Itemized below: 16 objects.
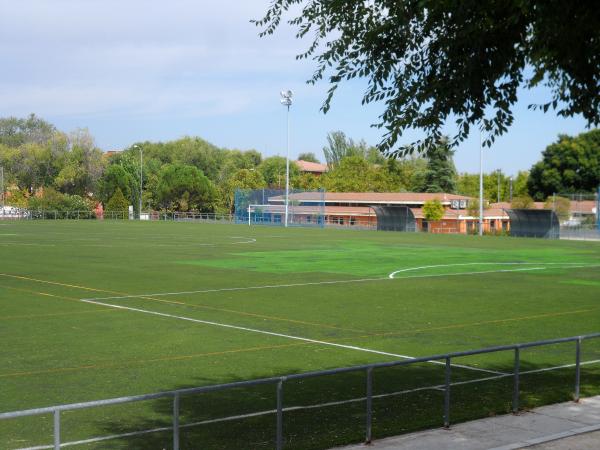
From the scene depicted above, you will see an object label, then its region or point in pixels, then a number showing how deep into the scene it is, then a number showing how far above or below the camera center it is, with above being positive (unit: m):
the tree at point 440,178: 147.25 +5.24
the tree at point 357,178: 154.12 +5.32
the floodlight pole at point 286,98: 96.81 +12.10
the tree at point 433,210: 105.31 -0.14
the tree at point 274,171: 192.25 +8.09
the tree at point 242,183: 153.75 +4.37
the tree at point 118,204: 138.12 +0.32
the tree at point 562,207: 82.62 +0.31
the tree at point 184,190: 144.75 +2.77
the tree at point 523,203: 110.28 +0.86
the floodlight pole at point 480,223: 86.25 -1.39
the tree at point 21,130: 179.75 +15.76
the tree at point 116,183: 142.75 +3.76
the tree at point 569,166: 117.88 +6.02
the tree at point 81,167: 150.88 +6.75
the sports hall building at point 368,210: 108.19 -0.20
